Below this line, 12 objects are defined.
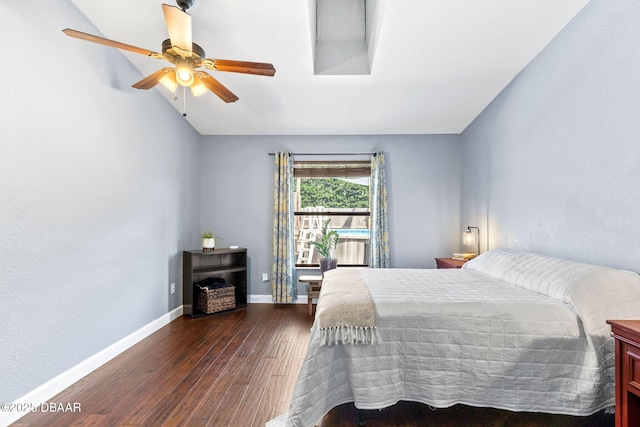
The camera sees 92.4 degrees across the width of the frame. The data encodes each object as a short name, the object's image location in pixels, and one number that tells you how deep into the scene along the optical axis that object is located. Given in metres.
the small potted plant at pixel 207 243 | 3.88
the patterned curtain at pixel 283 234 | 4.35
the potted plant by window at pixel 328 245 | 4.17
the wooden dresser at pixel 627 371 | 1.17
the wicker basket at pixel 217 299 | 3.77
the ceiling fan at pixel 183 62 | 1.83
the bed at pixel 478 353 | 1.54
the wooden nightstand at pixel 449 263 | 3.44
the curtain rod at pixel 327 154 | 4.48
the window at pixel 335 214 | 4.67
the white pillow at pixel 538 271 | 1.72
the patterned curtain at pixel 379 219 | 4.34
